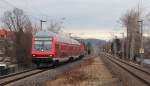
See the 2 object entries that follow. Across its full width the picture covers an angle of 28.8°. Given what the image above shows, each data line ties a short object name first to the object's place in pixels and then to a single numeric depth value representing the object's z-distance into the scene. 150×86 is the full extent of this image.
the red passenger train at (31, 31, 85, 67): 29.14
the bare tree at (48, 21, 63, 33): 64.18
